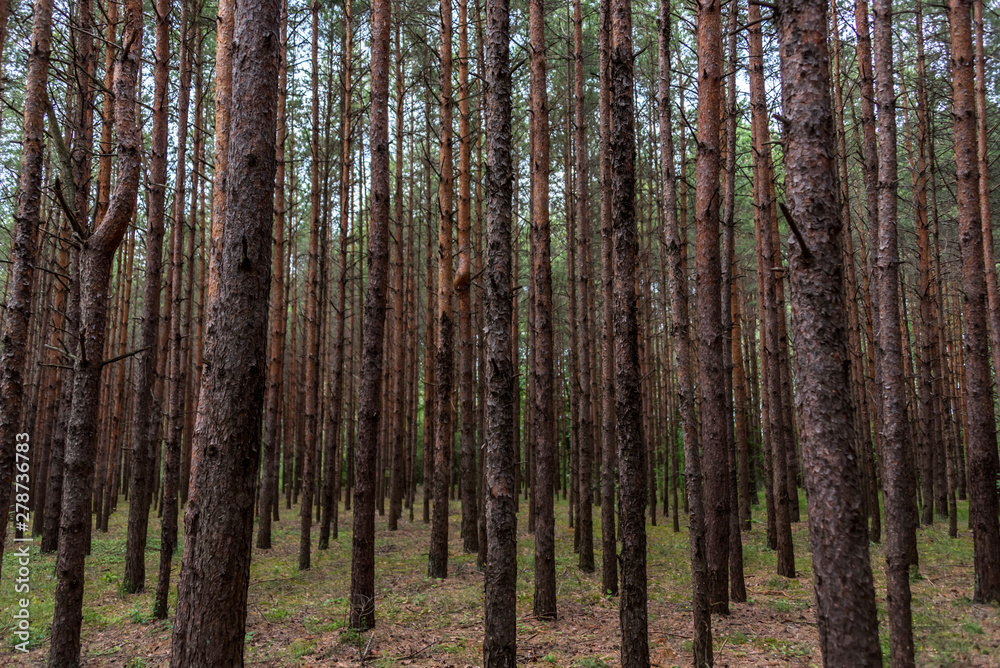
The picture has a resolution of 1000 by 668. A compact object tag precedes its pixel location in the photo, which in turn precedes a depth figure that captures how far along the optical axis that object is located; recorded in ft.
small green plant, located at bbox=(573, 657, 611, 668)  17.56
